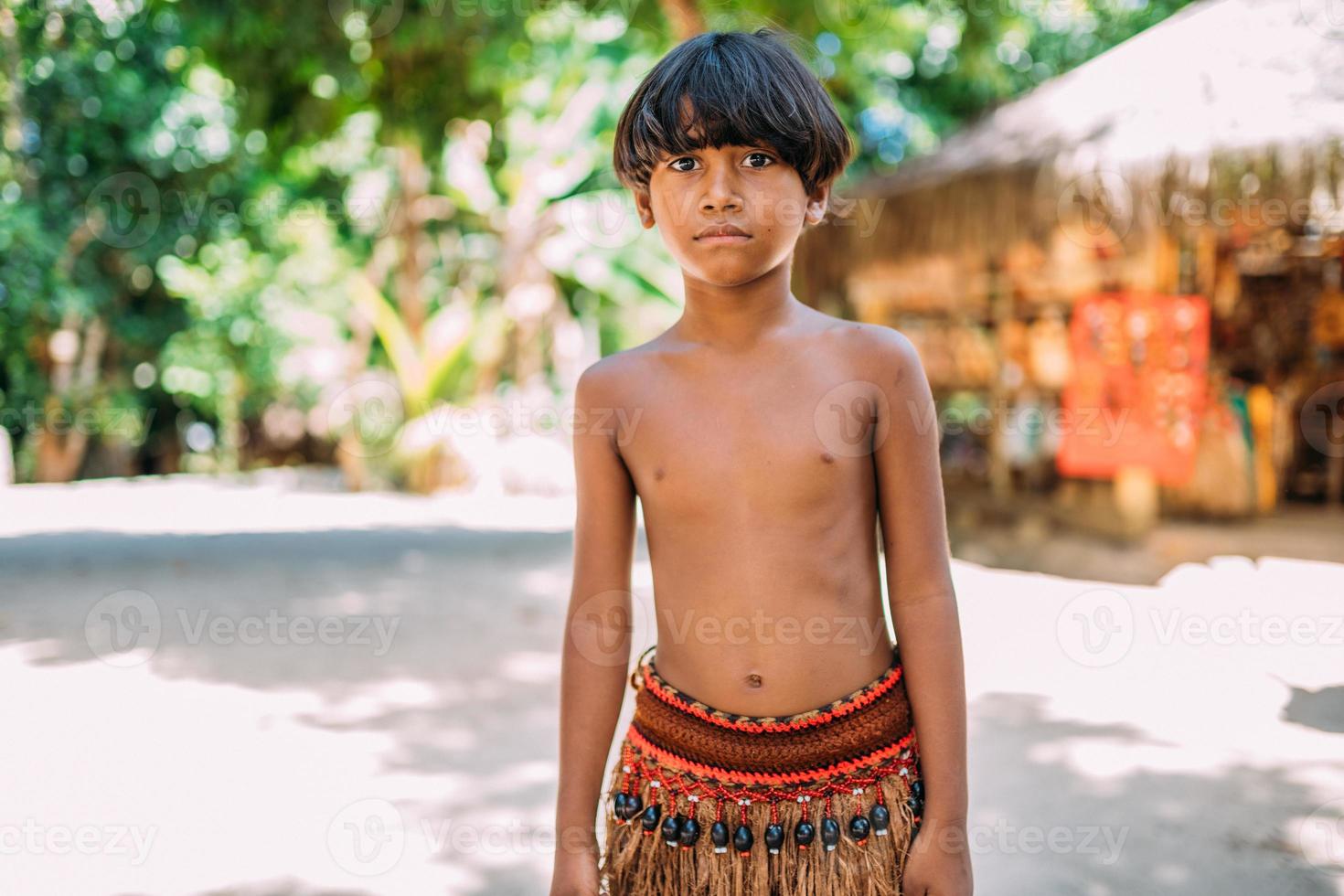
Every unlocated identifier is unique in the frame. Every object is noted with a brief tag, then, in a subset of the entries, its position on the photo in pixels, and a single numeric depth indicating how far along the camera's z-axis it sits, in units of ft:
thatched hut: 19.53
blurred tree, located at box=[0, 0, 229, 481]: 31.55
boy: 4.13
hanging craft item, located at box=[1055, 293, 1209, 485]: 21.81
